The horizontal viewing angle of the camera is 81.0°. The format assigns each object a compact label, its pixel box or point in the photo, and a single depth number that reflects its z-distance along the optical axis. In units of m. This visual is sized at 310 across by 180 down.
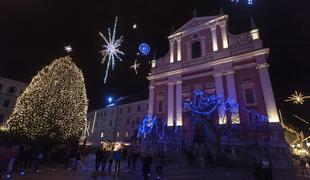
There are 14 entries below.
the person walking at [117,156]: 11.76
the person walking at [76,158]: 12.30
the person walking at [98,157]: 11.74
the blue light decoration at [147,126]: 26.98
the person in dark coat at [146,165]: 9.59
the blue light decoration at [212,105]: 22.18
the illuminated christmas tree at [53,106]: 14.18
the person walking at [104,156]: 12.15
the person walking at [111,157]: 11.82
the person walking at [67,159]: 13.54
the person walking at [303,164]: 15.08
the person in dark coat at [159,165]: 12.36
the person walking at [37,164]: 10.98
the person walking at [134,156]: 13.64
